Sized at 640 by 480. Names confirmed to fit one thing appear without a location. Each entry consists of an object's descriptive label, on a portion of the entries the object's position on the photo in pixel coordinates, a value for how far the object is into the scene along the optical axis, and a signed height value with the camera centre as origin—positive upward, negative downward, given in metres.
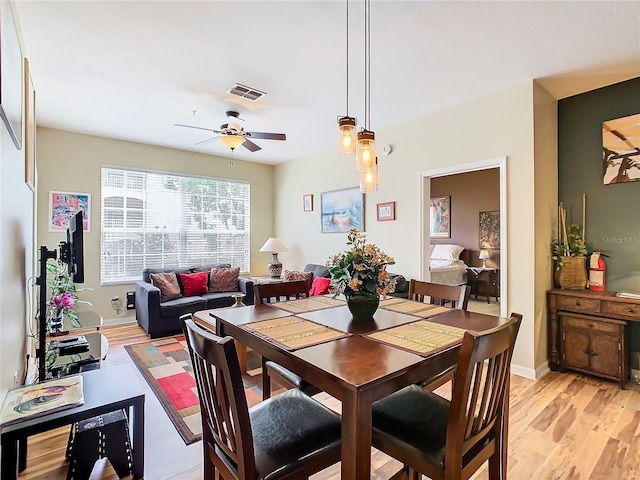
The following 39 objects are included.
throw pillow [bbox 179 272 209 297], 4.85 -0.61
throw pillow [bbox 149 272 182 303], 4.55 -0.59
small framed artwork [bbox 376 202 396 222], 4.24 +0.39
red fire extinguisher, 3.08 -0.29
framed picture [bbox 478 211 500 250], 6.45 +0.22
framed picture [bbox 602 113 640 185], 2.96 +0.82
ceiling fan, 3.59 +1.18
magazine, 1.50 -0.77
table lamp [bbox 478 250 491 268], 6.45 -0.30
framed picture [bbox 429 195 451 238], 7.30 +0.54
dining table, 1.07 -0.43
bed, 5.95 -0.45
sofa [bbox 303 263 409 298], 3.82 -0.53
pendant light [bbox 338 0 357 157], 2.10 +0.67
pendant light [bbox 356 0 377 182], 2.15 +0.63
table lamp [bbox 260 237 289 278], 5.70 -0.14
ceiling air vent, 3.14 +1.46
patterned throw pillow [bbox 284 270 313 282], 4.77 -0.50
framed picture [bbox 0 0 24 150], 1.40 +0.83
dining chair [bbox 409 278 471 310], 2.15 -0.36
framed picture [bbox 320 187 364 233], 4.75 +0.47
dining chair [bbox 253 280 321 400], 1.82 -0.43
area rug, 2.35 -1.23
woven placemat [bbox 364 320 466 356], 1.36 -0.43
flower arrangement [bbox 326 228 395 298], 1.72 -0.16
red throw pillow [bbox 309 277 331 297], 4.18 -0.58
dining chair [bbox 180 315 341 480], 1.06 -0.74
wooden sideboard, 2.79 -0.81
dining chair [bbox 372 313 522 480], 1.11 -0.73
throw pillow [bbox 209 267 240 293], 5.16 -0.59
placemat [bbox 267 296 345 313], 2.07 -0.42
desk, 1.40 -0.80
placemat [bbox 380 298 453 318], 1.95 -0.42
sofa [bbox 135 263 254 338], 4.22 -0.73
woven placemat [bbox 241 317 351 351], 1.42 -0.42
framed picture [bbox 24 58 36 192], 2.35 +0.85
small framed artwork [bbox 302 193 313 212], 5.62 +0.67
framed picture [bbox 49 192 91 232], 4.44 +0.48
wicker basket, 3.12 -0.31
